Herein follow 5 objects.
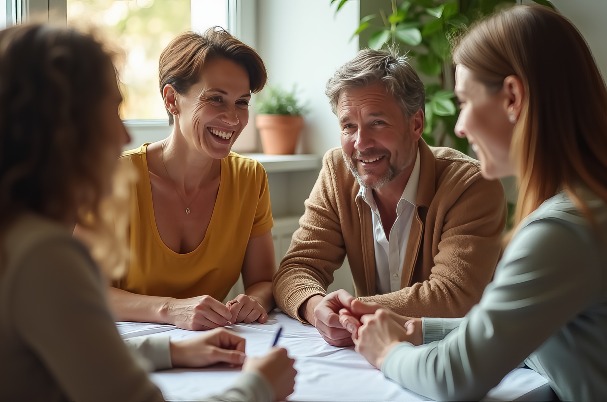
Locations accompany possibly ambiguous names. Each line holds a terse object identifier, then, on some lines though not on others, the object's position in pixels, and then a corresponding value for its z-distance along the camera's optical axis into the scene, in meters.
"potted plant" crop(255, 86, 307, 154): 3.12
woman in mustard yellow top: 2.06
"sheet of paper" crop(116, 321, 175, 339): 1.75
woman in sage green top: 1.20
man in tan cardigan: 1.93
